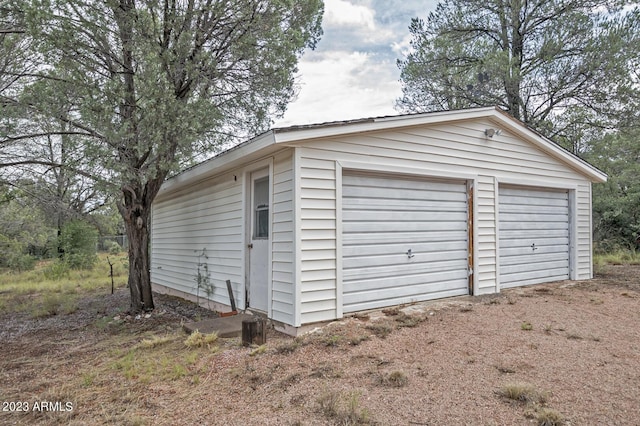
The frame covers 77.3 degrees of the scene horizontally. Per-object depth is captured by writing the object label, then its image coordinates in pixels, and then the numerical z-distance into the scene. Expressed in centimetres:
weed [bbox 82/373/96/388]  351
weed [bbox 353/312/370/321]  510
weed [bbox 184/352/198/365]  392
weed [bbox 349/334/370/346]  421
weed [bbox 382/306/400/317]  537
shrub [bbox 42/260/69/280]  1277
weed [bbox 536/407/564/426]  248
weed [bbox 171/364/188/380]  360
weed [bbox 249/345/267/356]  403
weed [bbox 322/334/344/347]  419
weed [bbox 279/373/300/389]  325
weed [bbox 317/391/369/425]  261
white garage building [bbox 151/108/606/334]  494
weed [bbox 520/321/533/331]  461
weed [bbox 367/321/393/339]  447
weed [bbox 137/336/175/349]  462
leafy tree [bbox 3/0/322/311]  522
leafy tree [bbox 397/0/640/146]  1010
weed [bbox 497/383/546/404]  280
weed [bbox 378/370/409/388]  317
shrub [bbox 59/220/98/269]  1397
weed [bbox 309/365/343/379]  340
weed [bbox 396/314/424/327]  486
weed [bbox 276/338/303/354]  405
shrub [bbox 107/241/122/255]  2029
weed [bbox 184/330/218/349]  443
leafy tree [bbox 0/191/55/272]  1343
